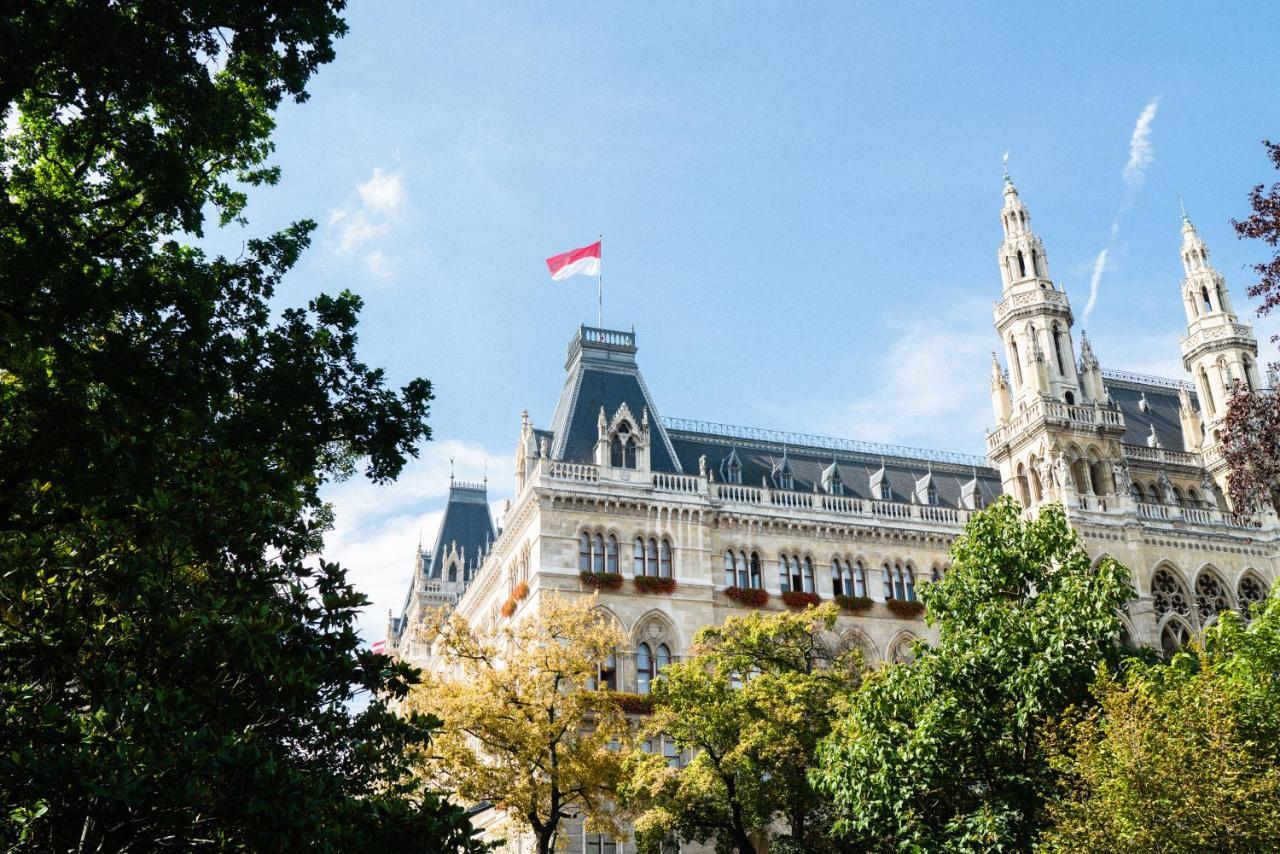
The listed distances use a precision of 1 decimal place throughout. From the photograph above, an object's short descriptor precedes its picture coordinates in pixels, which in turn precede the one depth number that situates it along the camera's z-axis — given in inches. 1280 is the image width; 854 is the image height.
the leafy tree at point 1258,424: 700.0
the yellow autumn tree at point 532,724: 1162.6
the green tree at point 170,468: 441.1
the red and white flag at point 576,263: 1840.6
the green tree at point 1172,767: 734.5
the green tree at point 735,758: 1181.7
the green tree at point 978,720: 892.6
